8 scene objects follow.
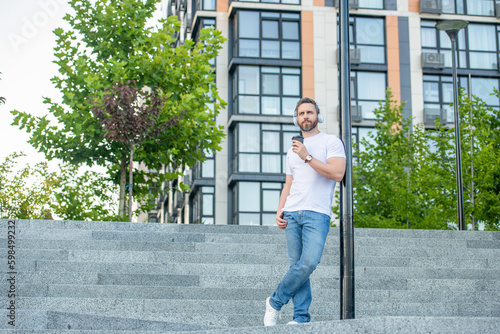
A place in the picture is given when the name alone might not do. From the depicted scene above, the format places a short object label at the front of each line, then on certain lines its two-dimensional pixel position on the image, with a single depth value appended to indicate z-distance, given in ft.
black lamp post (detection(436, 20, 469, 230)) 50.52
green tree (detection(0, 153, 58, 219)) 96.48
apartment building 113.29
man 20.31
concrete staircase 22.61
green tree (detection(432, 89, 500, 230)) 66.28
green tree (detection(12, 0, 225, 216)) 60.54
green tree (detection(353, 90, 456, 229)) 73.31
